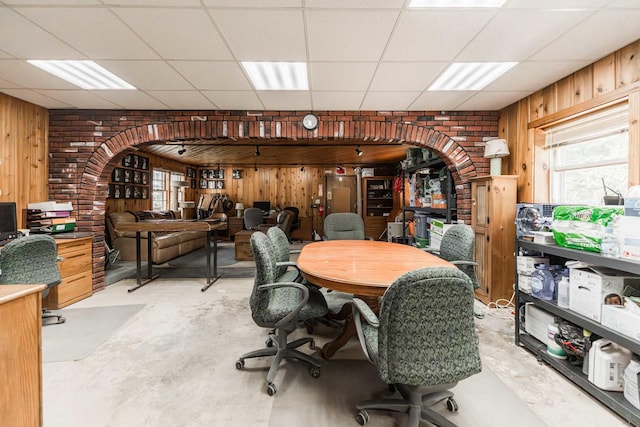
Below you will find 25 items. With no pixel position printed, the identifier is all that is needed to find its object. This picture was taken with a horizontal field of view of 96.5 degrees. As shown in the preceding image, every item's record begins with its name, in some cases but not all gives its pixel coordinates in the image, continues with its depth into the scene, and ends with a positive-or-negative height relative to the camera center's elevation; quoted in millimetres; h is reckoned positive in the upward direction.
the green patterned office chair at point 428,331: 1220 -544
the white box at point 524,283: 2432 -638
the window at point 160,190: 7652 +526
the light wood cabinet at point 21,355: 1188 -640
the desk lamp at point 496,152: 3596 +718
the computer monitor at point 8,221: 3037 -120
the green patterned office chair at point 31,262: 2426 -468
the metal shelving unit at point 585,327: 1646 -795
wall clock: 3971 +1230
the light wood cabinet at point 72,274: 3330 -800
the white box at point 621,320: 1652 -676
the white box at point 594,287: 1845 -529
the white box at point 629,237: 1643 -165
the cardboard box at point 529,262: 2424 -456
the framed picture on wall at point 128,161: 6211 +1064
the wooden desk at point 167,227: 3941 -247
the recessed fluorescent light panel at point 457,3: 1838 +1338
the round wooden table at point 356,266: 1691 -414
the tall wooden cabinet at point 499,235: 3398 -313
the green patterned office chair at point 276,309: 1862 -686
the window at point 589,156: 2523 +521
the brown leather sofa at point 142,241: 5523 -638
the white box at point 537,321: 2324 -955
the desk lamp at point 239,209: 9000 +14
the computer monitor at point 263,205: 8875 +138
